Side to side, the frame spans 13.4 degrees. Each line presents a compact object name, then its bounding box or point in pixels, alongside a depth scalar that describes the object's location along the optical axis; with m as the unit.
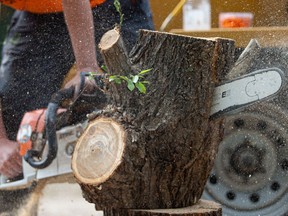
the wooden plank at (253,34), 6.82
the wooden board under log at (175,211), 5.47
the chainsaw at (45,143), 7.26
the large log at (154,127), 5.44
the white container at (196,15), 7.62
